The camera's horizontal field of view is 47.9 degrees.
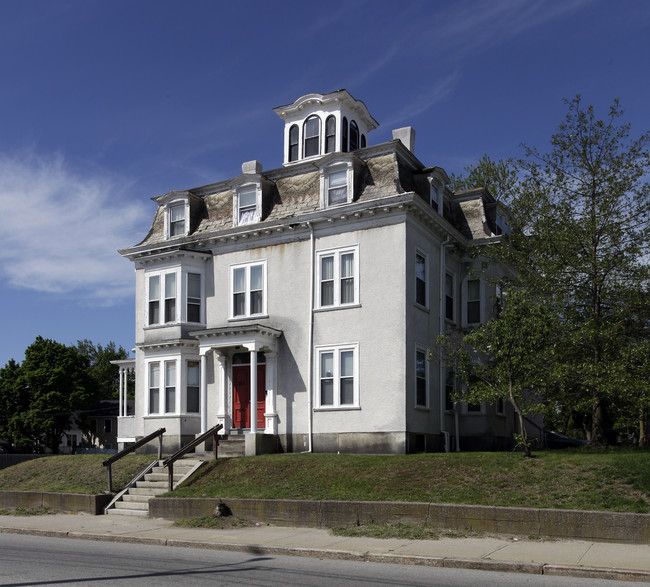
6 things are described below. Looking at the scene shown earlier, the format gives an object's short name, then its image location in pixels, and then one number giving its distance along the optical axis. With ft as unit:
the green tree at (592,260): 65.72
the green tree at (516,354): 60.44
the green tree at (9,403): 177.78
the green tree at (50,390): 174.40
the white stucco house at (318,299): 72.33
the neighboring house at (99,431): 202.28
